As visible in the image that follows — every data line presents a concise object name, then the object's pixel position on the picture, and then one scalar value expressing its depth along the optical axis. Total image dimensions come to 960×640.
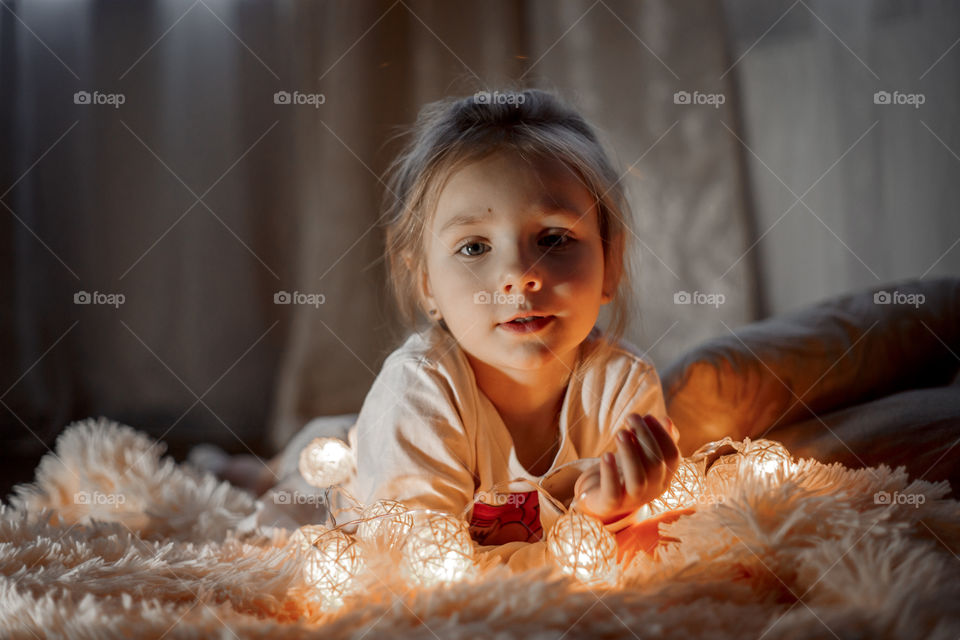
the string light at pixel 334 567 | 0.71
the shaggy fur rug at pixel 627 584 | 0.61
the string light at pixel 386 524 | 0.75
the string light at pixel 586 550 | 0.71
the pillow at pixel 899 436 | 0.94
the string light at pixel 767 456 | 0.84
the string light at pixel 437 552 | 0.71
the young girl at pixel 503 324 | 0.91
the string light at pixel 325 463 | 1.09
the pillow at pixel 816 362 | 1.08
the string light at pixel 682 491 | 0.84
